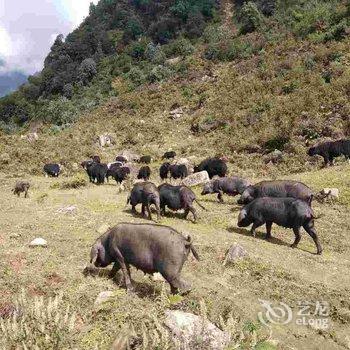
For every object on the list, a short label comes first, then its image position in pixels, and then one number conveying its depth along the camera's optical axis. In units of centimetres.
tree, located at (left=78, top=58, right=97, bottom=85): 7038
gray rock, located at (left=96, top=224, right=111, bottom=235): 1364
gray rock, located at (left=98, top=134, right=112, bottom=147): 4009
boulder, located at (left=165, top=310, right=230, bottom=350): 592
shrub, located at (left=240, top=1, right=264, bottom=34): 5805
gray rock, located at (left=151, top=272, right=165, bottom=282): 1036
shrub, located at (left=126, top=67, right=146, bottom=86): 5897
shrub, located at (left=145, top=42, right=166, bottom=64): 6323
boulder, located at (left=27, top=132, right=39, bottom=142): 4358
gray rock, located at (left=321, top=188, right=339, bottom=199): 1785
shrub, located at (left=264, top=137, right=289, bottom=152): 3067
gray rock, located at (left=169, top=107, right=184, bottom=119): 4407
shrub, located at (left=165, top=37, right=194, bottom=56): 6169
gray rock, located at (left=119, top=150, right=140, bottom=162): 3404
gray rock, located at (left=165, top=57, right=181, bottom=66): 6047
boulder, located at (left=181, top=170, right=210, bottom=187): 2298
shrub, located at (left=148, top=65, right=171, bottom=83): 5659
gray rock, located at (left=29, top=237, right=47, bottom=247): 1217
